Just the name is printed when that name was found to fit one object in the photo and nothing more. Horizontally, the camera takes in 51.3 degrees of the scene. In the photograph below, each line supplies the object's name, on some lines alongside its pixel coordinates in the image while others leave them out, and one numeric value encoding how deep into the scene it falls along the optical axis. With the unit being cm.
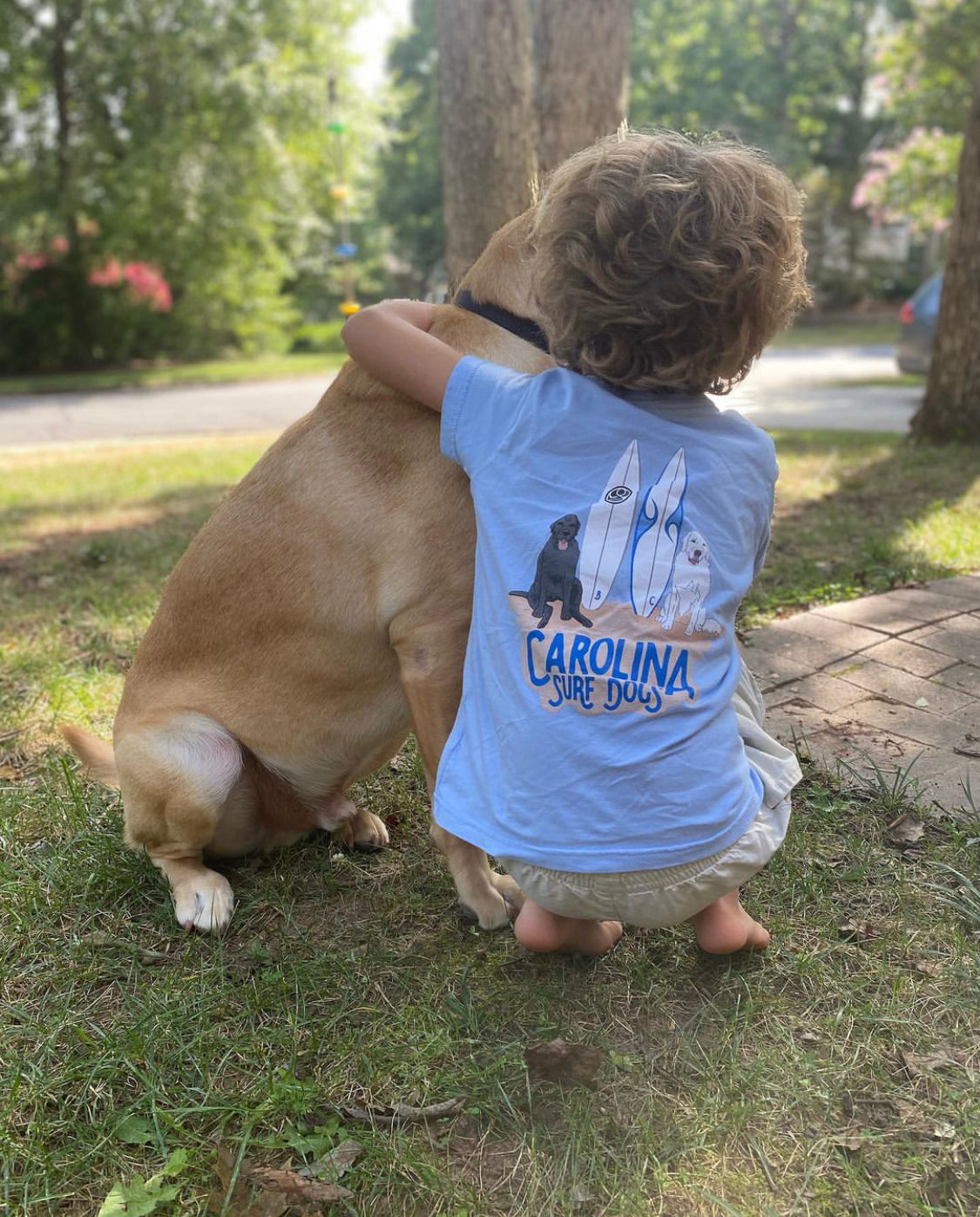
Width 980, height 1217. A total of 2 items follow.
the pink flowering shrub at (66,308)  2366
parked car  1237
